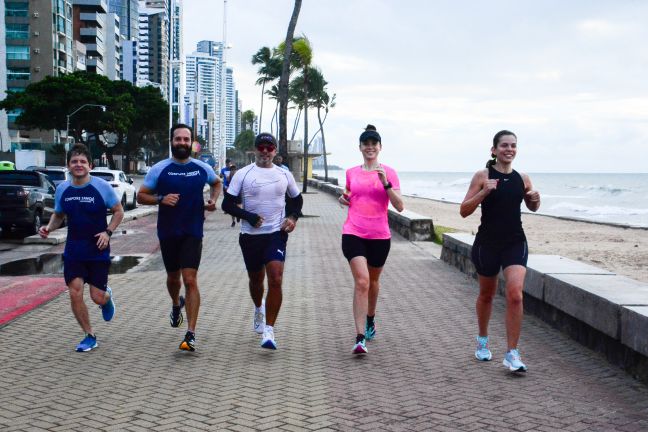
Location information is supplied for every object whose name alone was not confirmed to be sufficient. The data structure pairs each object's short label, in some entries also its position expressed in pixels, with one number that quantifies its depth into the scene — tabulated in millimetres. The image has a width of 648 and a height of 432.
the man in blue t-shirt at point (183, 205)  6699
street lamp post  63938
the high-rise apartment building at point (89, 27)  122750
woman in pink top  6770
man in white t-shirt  6777
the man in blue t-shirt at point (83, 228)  6695
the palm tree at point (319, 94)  60819
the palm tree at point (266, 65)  72875
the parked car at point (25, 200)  18703
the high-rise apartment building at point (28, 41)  99062
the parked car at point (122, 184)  28875
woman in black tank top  6074
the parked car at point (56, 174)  26438
